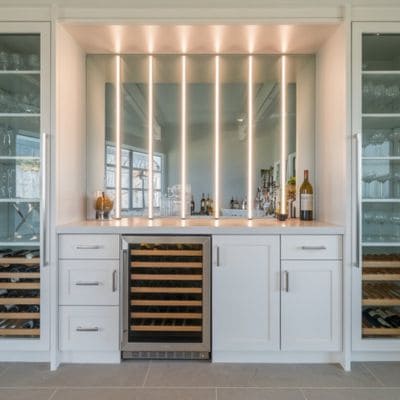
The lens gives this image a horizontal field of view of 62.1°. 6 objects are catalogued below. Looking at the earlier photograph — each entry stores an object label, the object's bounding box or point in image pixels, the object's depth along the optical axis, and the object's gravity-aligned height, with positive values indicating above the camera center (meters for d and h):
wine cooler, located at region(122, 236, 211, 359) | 2.09 -0.63
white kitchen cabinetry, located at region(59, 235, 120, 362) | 2.09 -0.61
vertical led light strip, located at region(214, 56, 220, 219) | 2.72 +0.45
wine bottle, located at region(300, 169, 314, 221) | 2.52 -0.04
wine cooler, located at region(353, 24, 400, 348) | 2.10 +0.14
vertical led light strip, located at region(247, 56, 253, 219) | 2.72 +0.40
